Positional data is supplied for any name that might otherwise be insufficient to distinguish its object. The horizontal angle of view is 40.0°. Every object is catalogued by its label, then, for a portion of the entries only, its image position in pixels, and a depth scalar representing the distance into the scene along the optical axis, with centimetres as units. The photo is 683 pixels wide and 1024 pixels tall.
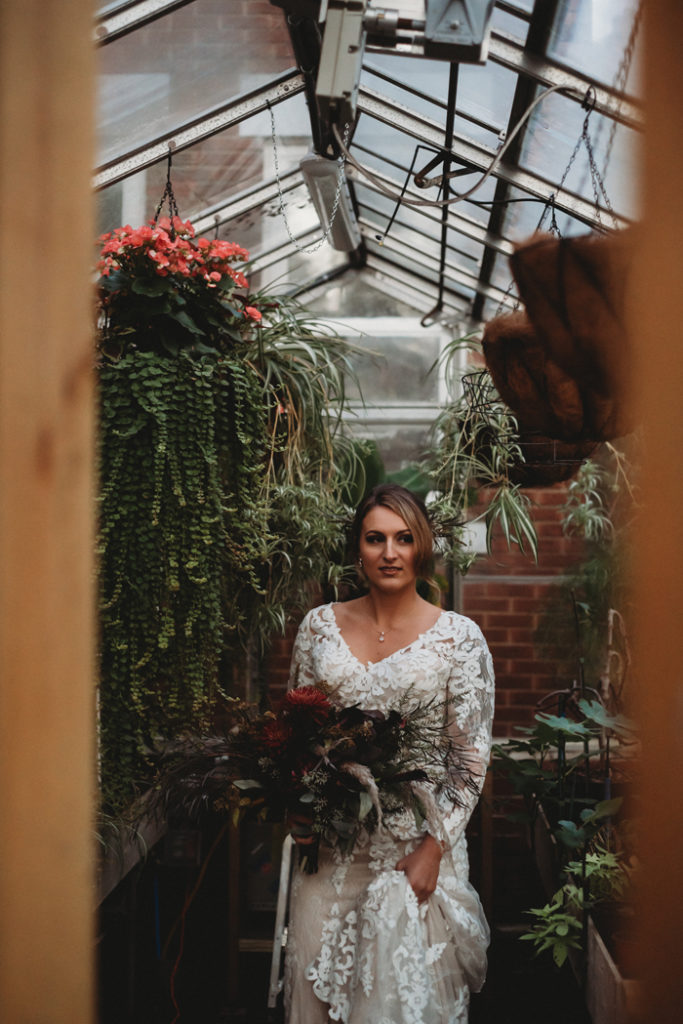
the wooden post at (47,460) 87
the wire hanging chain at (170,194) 284
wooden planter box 229
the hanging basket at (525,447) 246
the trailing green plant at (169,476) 236
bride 224
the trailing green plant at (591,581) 393
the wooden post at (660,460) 84
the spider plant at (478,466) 297
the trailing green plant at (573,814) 285
